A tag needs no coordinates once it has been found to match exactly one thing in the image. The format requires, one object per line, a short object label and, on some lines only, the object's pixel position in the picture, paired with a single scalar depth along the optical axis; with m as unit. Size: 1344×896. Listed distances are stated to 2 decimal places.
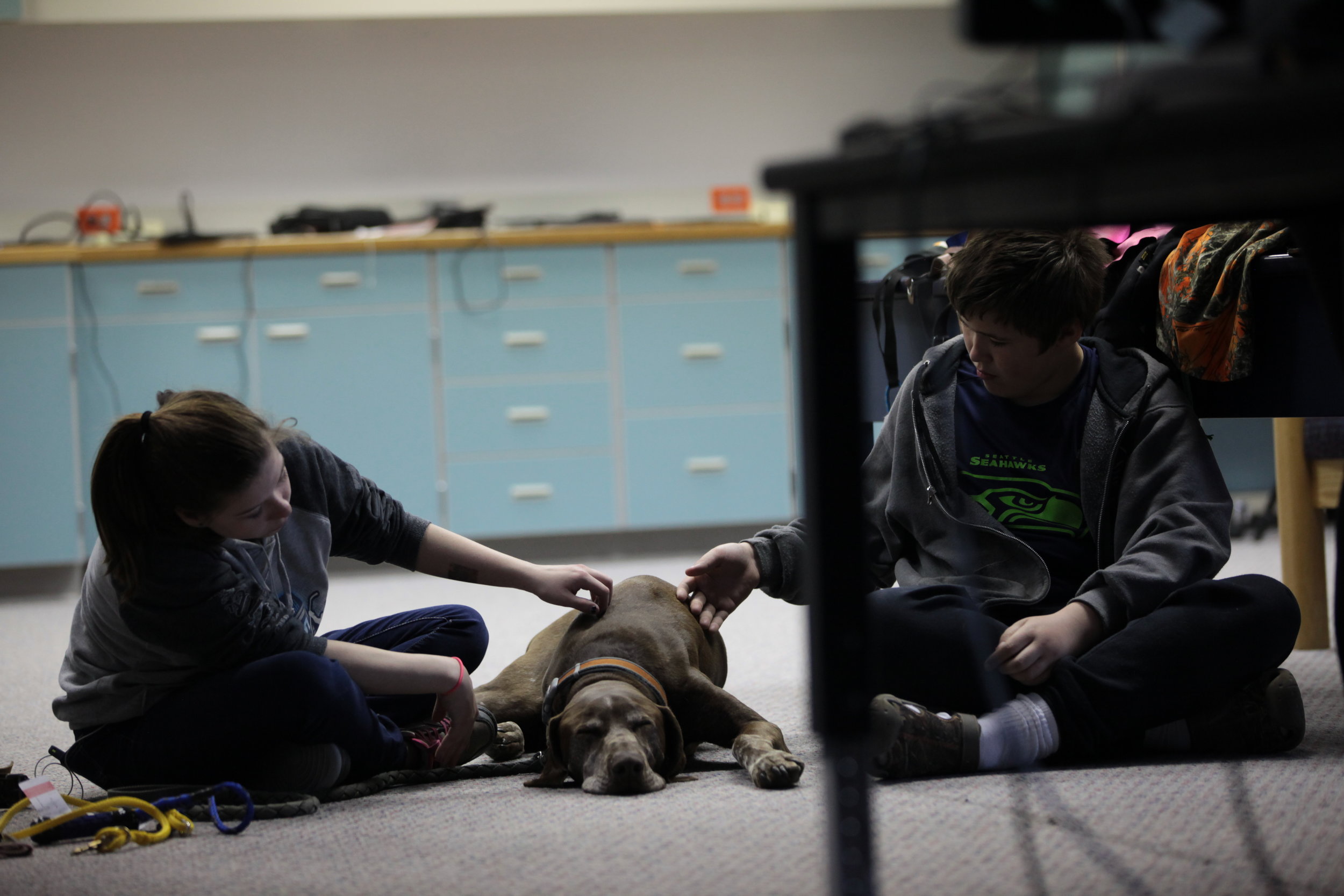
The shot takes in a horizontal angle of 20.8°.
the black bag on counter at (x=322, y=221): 9.89
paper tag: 5.66
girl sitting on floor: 5.58
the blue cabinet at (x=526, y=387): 9.87
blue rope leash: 5.53
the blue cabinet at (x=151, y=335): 9.72
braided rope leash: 6.22
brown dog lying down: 6.05
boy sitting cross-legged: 5.96
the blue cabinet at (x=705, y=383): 9.93
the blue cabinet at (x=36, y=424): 9.67
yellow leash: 5.31
